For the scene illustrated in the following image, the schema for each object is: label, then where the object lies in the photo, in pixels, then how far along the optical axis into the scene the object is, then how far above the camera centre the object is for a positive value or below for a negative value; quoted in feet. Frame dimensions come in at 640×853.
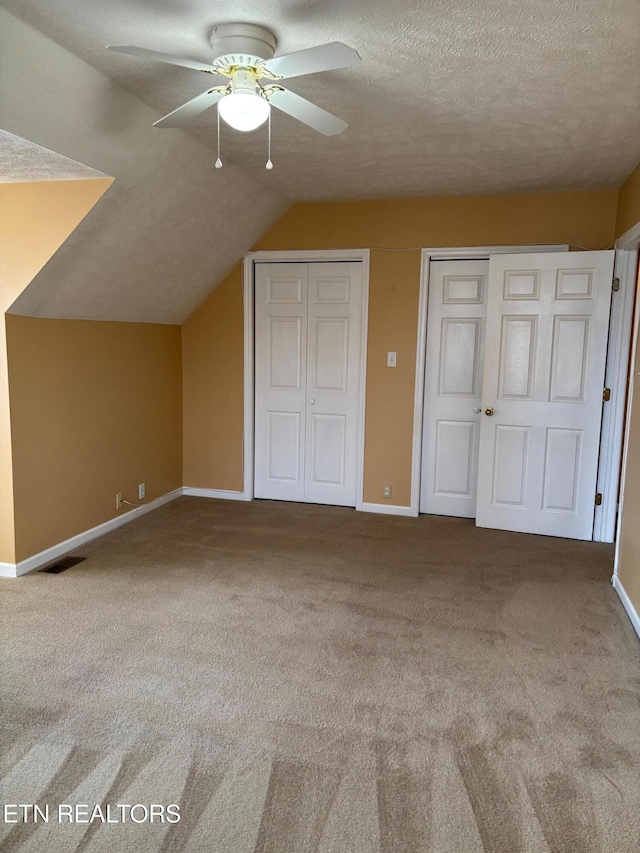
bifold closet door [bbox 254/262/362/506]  15.87 -0.46
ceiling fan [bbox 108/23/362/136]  6.49 +3.14
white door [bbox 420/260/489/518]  14.99 -0.50
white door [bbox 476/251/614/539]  13.51 -0.50
